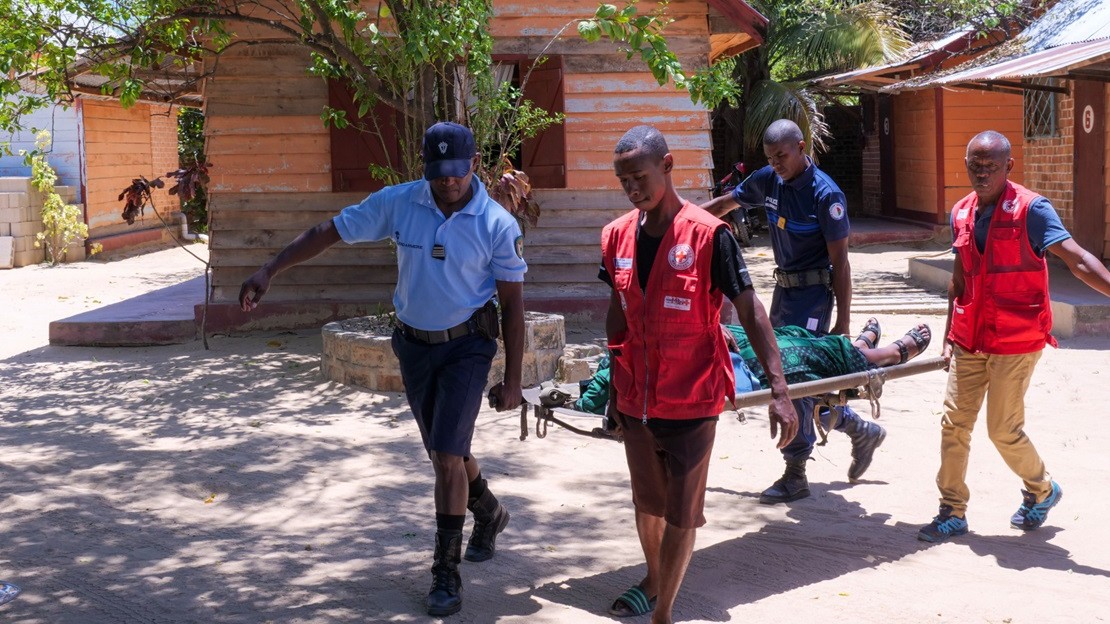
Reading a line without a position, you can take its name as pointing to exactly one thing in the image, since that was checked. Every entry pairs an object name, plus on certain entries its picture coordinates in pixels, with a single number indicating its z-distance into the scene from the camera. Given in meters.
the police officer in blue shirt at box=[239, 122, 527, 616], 4.44
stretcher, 4.65
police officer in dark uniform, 5.49
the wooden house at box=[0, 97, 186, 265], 18.27
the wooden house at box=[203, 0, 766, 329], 10.93
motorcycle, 7.07
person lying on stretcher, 5.05
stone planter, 8.45
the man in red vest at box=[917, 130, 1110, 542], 5.04
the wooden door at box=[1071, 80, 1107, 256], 12.88
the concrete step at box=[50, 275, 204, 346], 10.88
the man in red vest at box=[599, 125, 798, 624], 3.93
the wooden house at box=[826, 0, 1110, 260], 12.46
